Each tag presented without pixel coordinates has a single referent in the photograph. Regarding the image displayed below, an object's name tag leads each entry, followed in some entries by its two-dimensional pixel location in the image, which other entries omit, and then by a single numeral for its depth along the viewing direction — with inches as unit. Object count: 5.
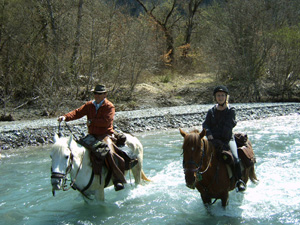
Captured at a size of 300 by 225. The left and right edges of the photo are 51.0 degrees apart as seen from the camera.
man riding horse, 225.3
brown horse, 167.3
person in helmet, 198.2
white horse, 177.5
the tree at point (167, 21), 1221.1
